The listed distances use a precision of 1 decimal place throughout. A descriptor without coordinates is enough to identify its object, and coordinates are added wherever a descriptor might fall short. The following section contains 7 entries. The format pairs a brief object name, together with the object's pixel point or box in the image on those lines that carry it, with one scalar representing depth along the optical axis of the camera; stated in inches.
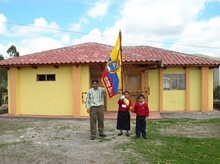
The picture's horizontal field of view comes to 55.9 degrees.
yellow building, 368.2
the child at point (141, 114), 225.8
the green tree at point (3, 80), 624.6
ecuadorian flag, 228.9
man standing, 230.5
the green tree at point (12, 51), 768.1
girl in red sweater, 232.7
